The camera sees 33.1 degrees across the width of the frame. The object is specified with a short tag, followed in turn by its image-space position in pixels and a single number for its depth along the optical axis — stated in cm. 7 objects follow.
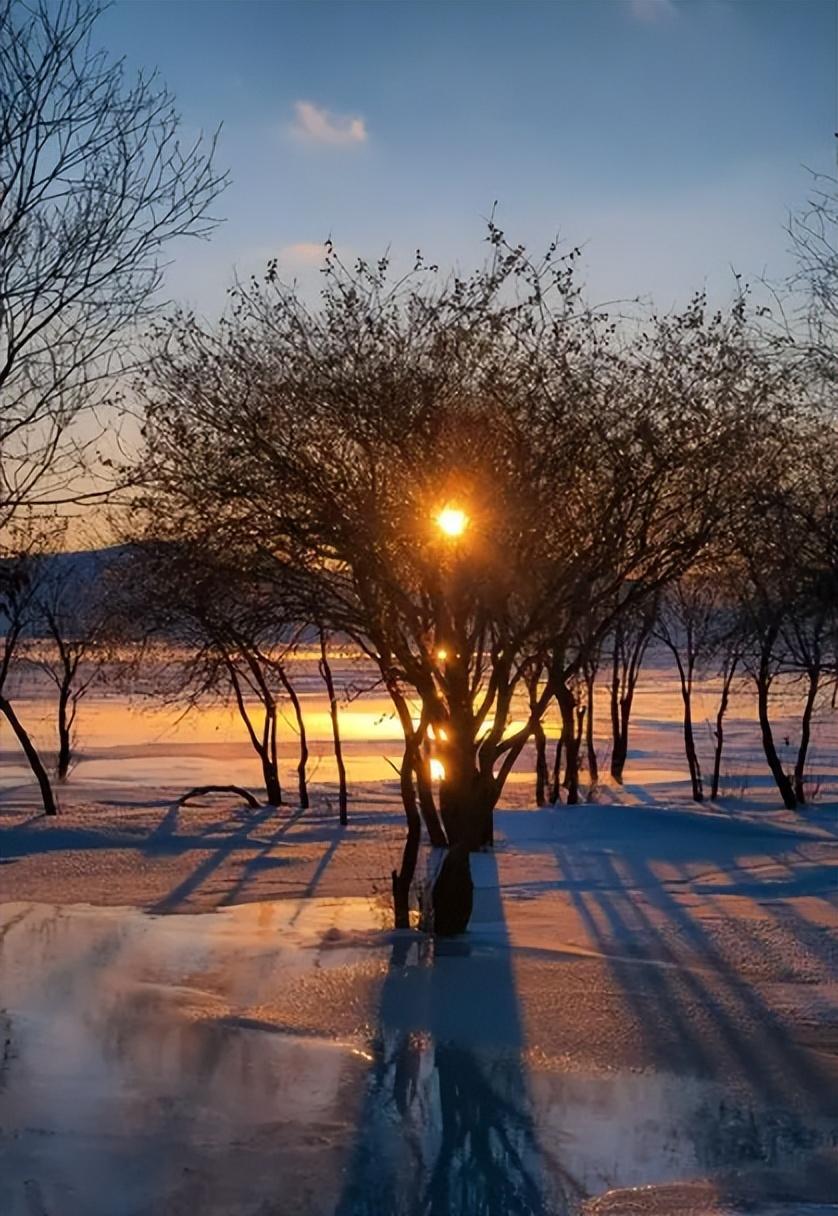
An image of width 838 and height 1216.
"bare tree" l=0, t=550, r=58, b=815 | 2672
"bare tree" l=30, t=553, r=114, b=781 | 3341
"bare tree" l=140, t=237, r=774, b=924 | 1236
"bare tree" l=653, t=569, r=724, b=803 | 3347
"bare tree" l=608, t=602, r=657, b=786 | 3712
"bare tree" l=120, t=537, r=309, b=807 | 1287
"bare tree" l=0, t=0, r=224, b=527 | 827
